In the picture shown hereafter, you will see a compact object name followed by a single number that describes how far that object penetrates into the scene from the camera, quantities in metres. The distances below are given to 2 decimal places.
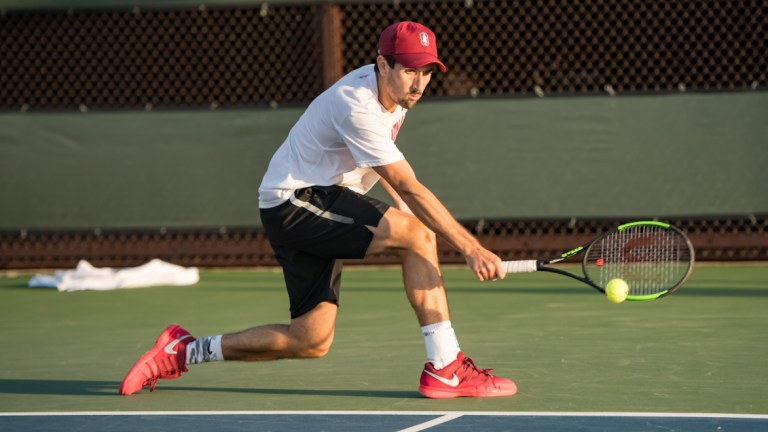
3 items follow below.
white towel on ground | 19.00
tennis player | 9.92
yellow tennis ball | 10.47
